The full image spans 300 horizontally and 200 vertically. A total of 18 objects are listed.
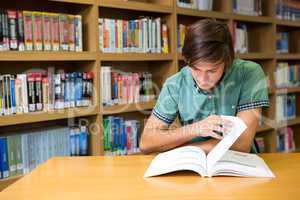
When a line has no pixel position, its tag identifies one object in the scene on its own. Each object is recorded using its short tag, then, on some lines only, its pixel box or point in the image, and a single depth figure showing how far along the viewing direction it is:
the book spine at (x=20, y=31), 2.07
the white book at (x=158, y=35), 2.76
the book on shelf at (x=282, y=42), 3.86
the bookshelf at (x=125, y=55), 2.27
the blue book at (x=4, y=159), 2.08
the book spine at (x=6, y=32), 2.02
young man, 1.45
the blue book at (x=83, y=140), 2.43
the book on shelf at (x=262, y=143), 3.58
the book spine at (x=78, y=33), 2.33
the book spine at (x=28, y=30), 2.10
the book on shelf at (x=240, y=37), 3.37
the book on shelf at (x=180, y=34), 2.90
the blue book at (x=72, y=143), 2.39
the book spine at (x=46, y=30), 2.18
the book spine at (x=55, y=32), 2.21
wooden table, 1.09
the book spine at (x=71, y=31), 2.30
